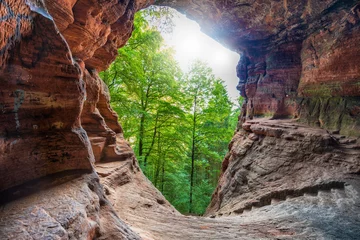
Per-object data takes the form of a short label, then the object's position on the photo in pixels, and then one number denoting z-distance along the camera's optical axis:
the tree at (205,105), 13.56
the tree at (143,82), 10.51
